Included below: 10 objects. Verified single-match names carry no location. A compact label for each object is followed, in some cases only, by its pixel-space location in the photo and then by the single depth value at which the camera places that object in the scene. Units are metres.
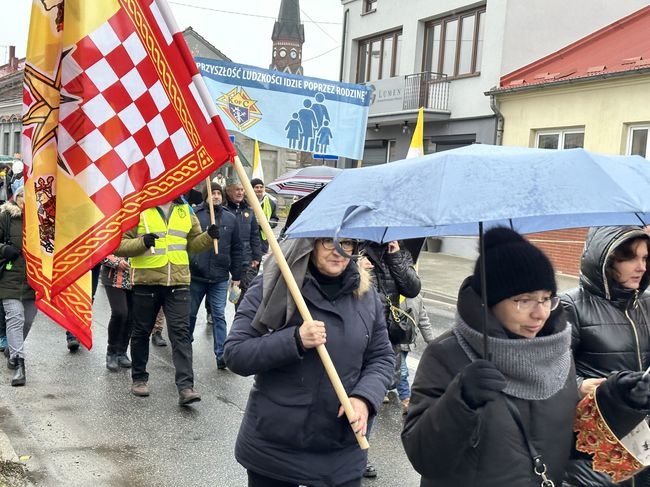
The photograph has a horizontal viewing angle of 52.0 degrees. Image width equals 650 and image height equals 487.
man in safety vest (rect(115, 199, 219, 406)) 5.55
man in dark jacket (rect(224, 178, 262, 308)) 7.53
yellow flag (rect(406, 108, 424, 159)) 7.79
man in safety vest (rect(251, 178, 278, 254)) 9.56
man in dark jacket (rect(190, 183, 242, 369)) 6.79
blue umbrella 1.87
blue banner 7.93
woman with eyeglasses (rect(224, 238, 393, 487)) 2.70
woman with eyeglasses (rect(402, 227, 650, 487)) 2.10
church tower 70.06
